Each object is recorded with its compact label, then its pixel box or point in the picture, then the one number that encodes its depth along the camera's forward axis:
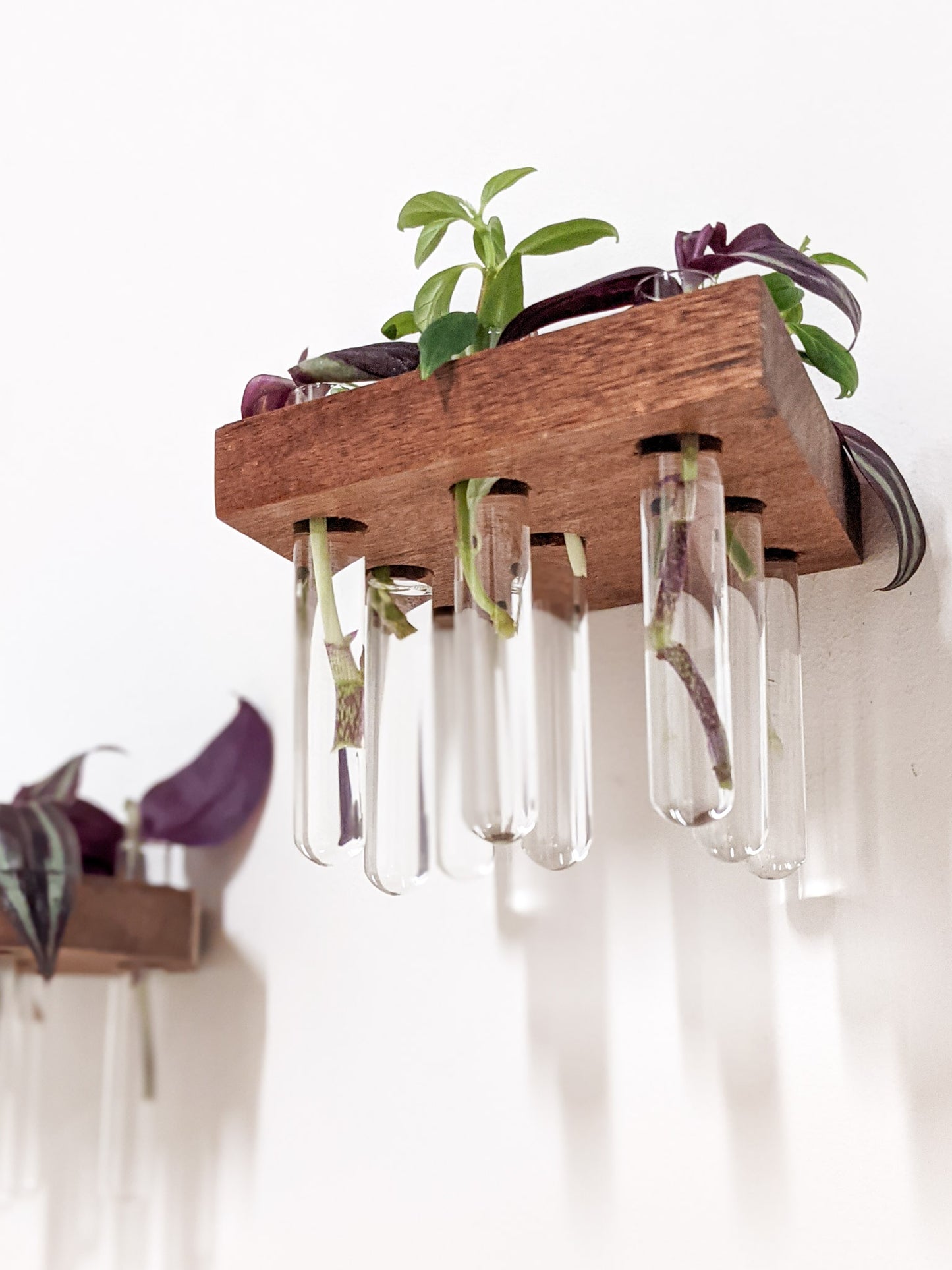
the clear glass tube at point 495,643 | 0.56
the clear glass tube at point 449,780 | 0.62
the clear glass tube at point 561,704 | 0.61
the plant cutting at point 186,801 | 0.83
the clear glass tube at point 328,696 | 0.61
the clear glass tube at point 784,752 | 0.62
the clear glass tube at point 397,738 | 0.62
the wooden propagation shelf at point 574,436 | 0.49
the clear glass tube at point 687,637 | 0.53
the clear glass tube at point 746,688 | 0.58
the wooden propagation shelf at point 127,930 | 0.77
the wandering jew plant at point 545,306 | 0.57
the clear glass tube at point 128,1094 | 0.83
